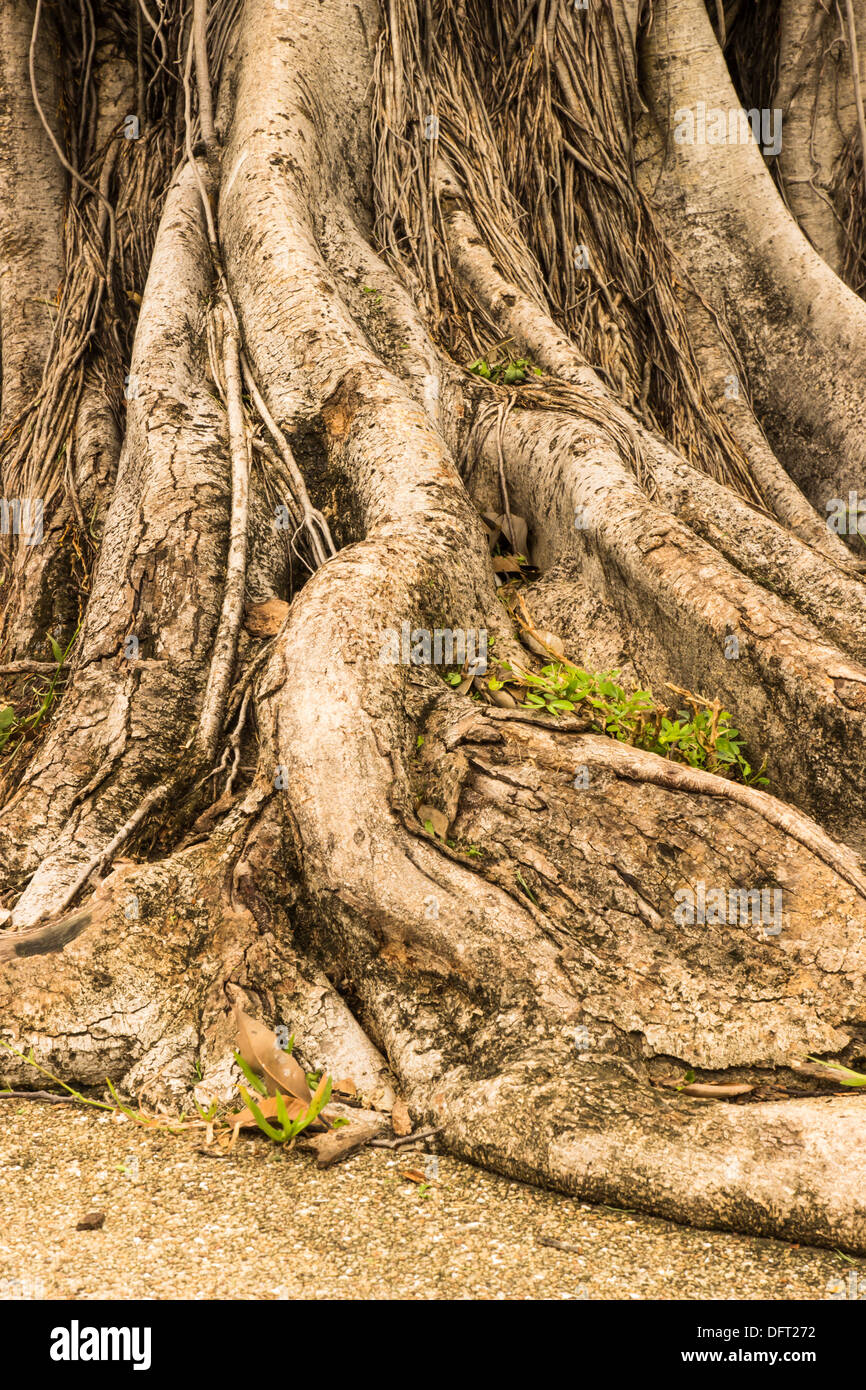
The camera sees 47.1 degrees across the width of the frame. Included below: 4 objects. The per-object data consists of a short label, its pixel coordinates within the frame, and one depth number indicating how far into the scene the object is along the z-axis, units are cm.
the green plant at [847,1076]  198
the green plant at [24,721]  362
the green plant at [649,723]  273
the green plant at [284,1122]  199
